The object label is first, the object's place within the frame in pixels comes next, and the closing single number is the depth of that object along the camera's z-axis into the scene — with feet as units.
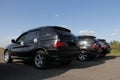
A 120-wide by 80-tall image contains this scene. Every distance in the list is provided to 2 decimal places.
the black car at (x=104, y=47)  20.62
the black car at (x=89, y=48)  17.77
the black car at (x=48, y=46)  12.24
